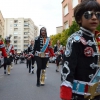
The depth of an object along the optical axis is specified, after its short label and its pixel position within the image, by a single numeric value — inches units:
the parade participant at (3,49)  176.5
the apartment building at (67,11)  941.0
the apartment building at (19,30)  3124.8
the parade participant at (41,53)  163.1
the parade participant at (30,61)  261.1
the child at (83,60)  48.3
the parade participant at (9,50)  256.9
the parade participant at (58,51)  309.8
